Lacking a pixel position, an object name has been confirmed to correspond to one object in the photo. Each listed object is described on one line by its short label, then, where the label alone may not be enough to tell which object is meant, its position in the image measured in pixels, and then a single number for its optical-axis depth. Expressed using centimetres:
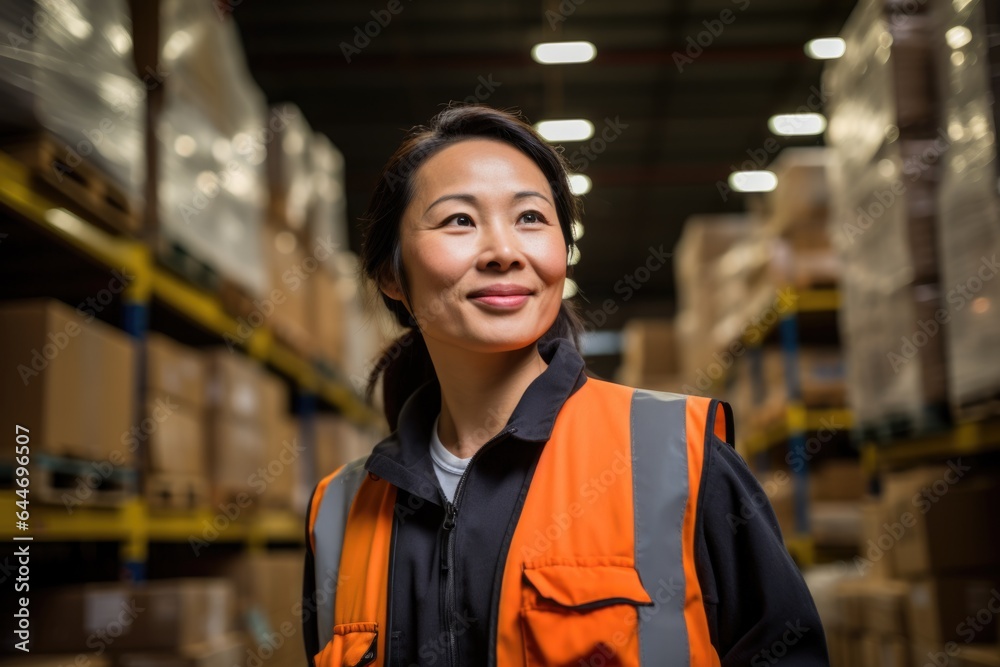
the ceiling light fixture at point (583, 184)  1236
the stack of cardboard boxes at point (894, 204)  344
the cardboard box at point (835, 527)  557
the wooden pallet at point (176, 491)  354
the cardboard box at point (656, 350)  903
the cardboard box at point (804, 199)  543
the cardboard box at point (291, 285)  533
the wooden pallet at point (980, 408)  274
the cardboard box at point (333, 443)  640
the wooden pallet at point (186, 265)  362
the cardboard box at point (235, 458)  416
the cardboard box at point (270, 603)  441
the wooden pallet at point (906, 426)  337
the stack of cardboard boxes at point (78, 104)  251
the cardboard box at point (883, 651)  356
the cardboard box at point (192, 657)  317
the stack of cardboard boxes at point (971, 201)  265
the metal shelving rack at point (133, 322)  263
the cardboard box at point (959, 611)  300
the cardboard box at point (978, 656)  270
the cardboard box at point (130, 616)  293
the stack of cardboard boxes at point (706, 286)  749
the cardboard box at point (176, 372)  353
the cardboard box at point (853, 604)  417
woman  149
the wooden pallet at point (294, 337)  534
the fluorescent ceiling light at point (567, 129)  1077
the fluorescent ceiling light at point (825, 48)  897
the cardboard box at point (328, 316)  629
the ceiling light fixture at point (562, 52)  899
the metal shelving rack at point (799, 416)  553
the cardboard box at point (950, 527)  308
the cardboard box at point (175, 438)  353
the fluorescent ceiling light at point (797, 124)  1080
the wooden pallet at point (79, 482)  262
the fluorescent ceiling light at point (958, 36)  285
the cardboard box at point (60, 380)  262
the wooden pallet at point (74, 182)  259
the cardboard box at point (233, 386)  418
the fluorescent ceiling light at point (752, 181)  1247
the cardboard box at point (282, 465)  517
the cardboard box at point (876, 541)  370
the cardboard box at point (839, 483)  583
